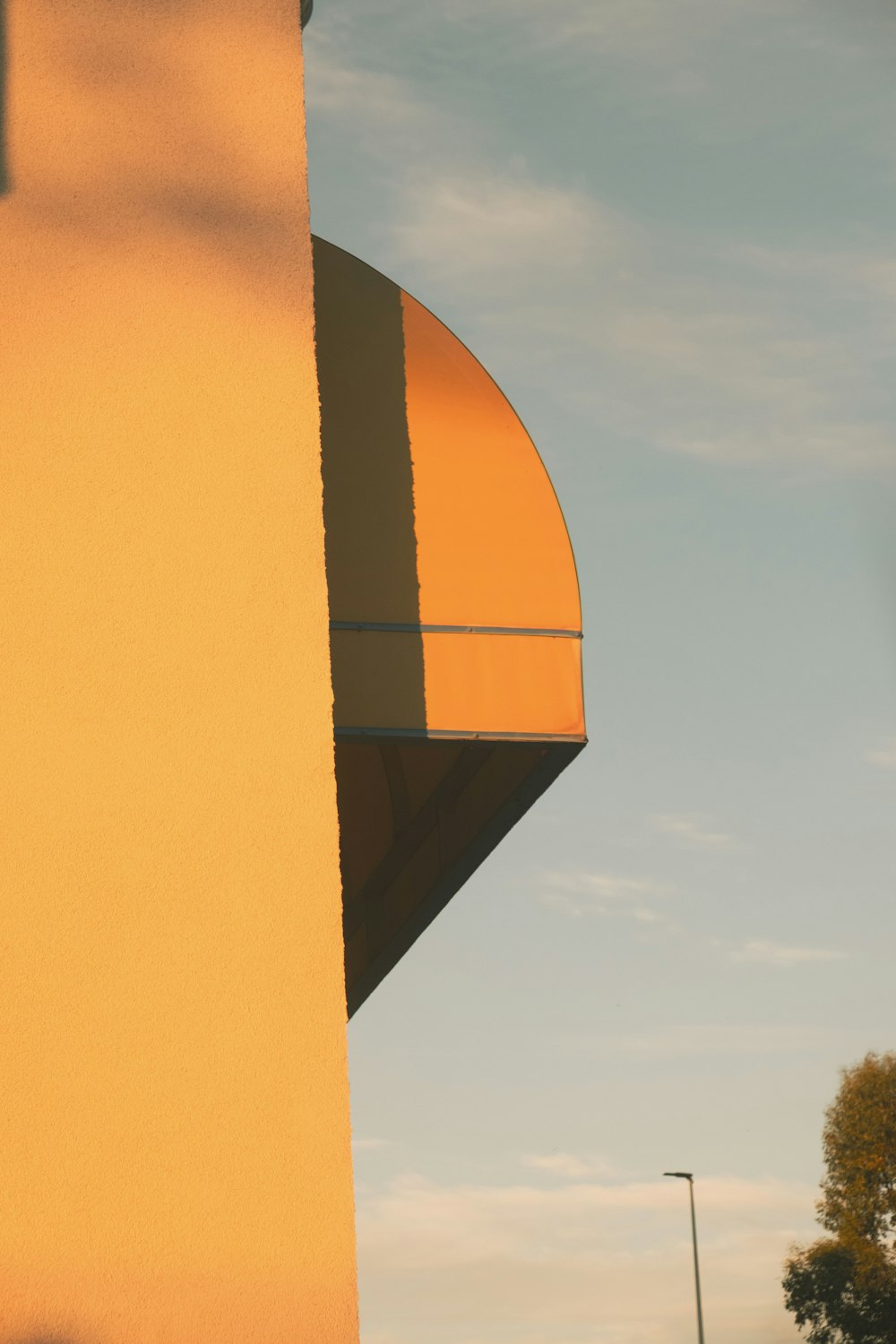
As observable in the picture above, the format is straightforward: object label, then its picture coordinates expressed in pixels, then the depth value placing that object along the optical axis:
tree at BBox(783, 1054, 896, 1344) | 39.53
